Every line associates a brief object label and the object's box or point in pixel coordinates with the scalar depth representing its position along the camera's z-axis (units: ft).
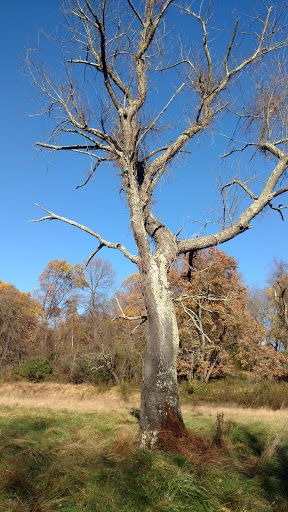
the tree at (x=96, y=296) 94.63
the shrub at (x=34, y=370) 69.62
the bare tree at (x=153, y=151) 18.65
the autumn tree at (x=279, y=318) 78.74
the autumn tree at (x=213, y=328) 67.67
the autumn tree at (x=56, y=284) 114.01
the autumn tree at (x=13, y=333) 74.74
